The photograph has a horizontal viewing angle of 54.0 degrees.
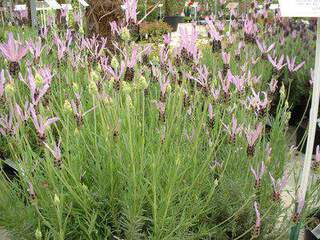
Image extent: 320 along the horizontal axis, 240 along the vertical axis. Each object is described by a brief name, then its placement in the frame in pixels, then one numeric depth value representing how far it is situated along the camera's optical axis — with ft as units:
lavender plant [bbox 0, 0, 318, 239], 2.92
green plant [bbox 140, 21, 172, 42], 21.02
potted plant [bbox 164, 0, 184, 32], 29.68
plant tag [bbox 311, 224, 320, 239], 3.49
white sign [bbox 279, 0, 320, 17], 3.07
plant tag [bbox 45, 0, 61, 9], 5.65
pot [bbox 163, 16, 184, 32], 29.52
